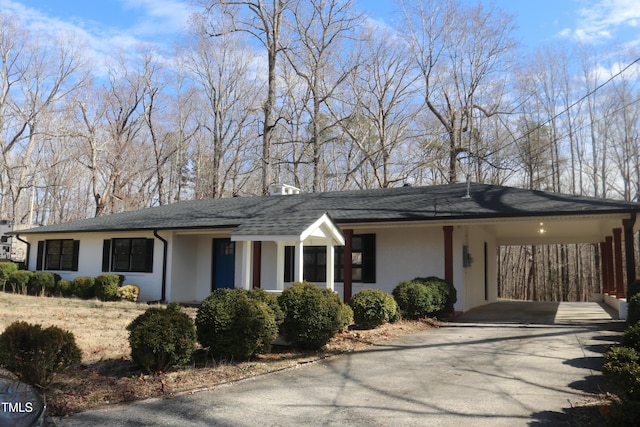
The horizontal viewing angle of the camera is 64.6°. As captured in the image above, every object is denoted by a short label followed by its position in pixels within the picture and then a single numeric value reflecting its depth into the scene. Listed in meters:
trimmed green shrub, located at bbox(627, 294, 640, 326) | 7.88
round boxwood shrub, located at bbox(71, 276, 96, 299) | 17.52
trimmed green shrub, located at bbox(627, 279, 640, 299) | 10.33
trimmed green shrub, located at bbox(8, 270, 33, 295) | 19.06
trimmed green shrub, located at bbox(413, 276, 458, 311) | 12.45
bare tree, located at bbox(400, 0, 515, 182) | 27.89
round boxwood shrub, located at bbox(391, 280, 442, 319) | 11.45
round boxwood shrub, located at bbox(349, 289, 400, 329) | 10.26
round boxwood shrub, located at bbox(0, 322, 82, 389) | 5.54
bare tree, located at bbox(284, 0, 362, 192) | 29.81
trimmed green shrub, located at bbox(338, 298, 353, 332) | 8.62
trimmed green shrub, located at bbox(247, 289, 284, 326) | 7.89
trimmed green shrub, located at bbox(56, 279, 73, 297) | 18.02
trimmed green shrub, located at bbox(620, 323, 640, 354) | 5.57
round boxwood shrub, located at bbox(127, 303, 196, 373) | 6.27
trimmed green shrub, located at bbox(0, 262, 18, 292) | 19.59
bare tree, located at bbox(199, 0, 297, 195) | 26.81
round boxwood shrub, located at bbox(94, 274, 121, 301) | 17.02
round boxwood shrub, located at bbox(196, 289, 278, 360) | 7.20
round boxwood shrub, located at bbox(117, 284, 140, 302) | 16.86
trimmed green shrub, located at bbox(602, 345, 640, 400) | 4.18
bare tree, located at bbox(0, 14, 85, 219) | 34.28
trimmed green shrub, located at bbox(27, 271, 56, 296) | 18.61
